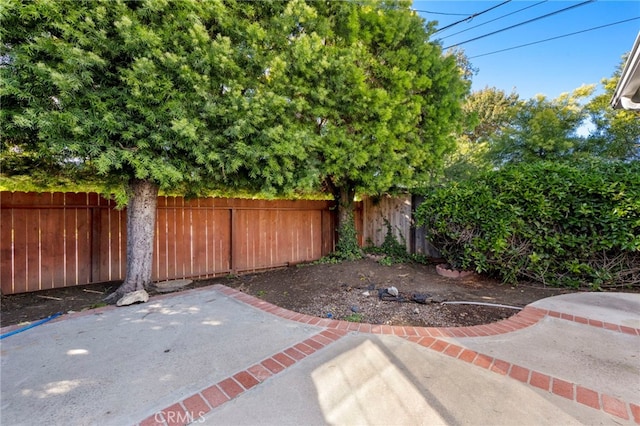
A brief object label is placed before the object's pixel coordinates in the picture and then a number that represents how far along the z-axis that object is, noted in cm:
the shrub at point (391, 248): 659
